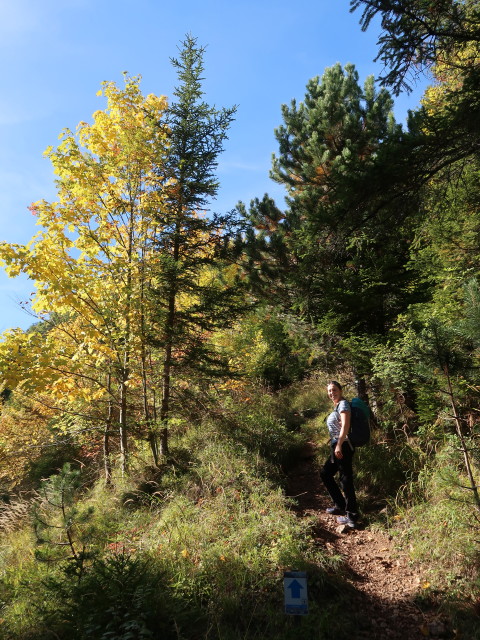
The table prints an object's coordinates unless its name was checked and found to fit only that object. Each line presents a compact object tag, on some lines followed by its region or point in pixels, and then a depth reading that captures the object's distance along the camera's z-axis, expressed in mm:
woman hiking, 4613
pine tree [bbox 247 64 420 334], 4195
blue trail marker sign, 2746
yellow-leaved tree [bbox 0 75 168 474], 5773
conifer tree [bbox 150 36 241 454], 6719
